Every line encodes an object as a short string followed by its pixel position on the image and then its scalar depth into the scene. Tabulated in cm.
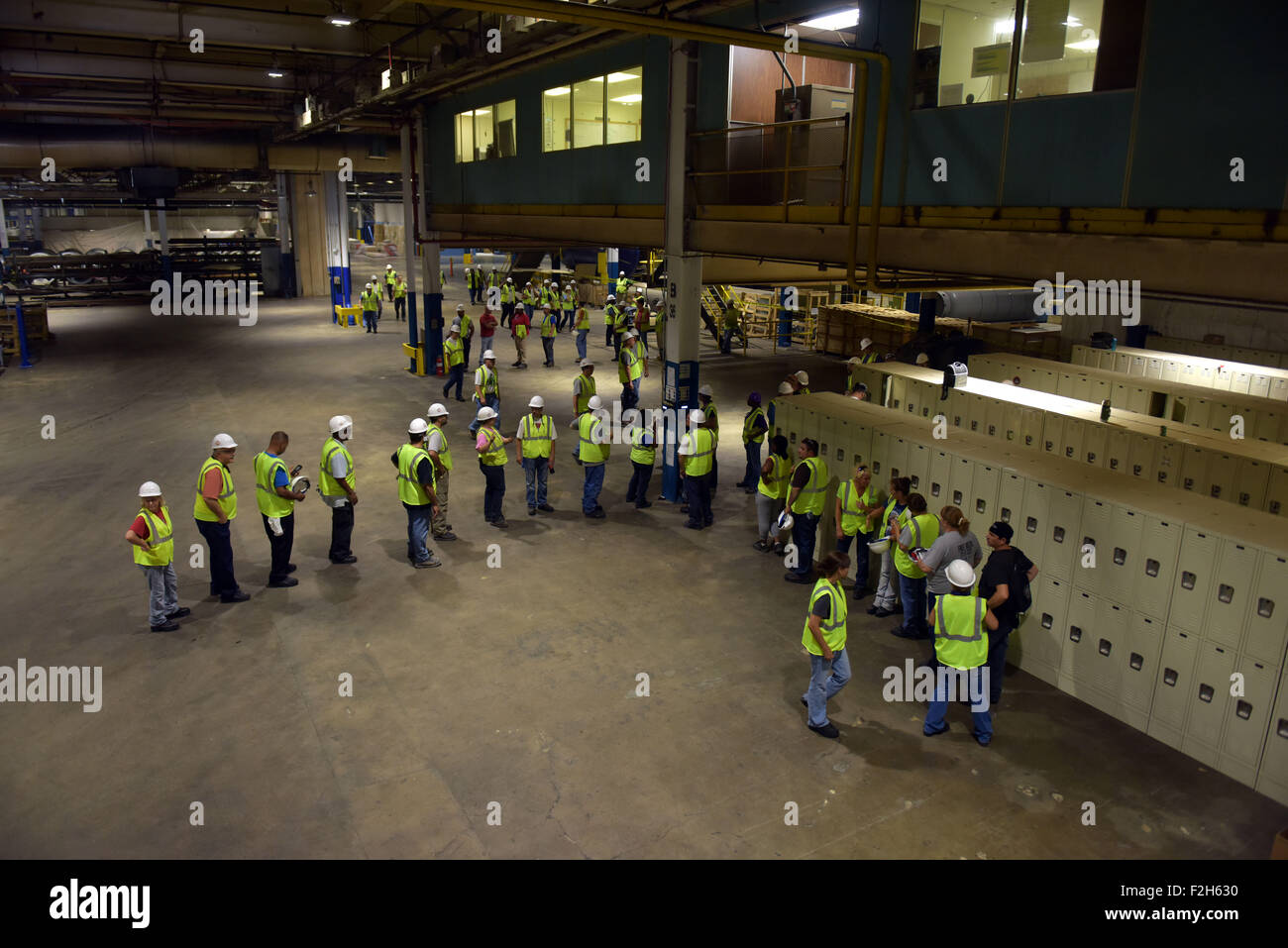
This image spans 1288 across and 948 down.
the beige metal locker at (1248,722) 671
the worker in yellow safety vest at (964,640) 696
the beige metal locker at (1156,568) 724
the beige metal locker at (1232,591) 672
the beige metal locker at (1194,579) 698
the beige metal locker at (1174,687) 723
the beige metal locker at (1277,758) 662
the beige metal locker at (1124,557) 751
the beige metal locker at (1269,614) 651
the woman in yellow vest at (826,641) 716
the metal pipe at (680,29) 664
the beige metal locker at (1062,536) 803
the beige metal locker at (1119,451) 1092
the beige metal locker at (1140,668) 747
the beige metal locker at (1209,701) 698
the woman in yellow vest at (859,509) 970
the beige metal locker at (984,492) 890
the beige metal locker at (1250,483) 951
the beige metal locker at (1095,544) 774
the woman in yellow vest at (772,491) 1126
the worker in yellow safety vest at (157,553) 869
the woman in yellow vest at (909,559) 874
